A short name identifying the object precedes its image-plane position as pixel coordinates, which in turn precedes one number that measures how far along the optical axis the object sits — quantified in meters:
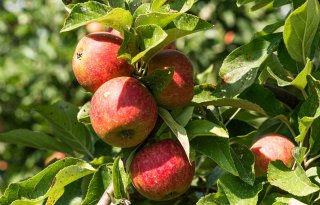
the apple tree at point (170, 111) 1.25
